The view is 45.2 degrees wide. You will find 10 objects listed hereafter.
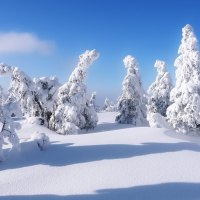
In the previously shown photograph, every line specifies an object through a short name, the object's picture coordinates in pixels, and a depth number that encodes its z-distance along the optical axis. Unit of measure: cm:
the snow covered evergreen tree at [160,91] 3413
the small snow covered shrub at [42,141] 1370
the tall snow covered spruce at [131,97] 3040
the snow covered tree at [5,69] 2440
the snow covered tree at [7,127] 1243
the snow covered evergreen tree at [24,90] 2513
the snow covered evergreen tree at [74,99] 2419
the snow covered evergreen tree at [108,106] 6514
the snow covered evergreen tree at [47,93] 2573
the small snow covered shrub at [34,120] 2500
